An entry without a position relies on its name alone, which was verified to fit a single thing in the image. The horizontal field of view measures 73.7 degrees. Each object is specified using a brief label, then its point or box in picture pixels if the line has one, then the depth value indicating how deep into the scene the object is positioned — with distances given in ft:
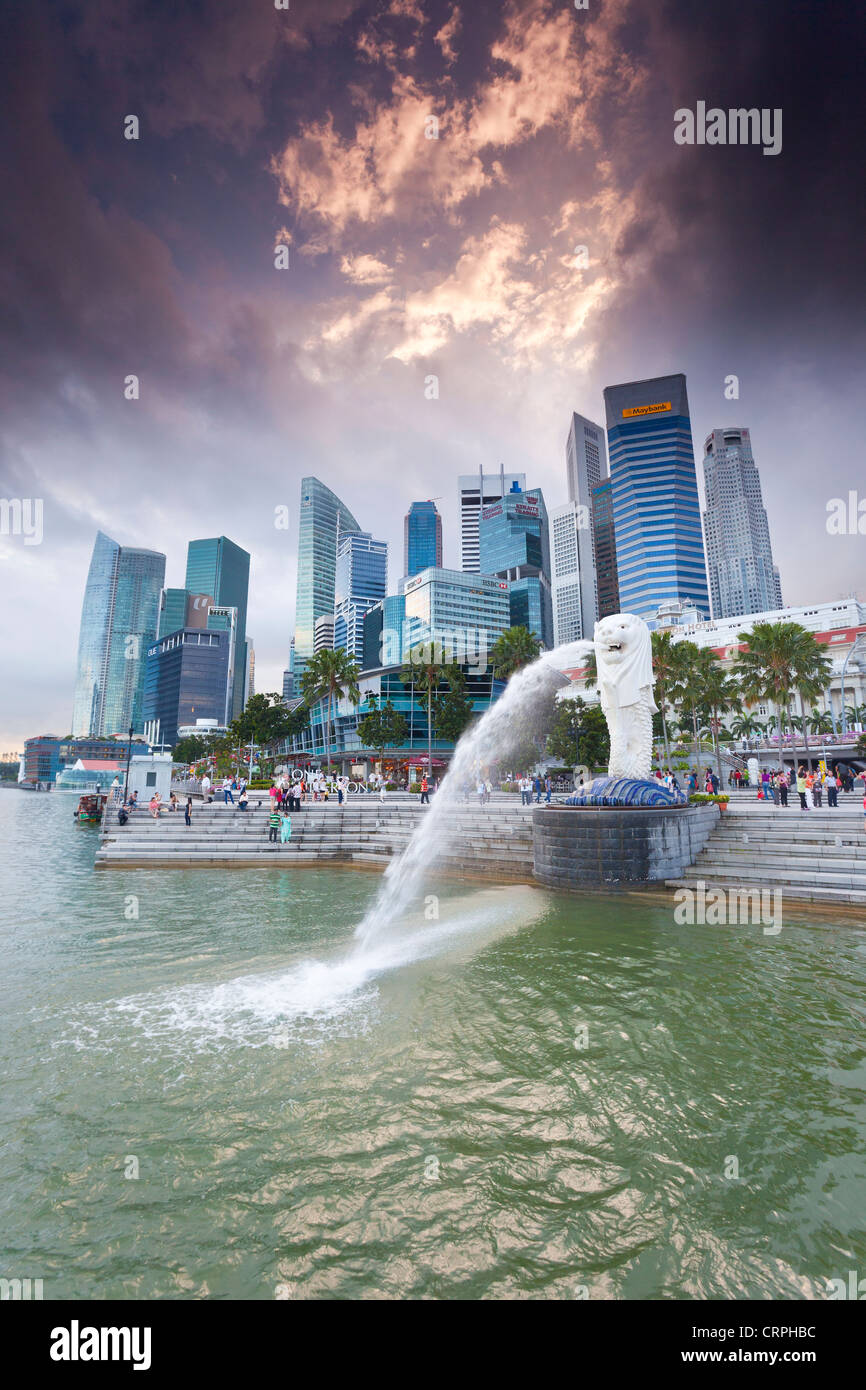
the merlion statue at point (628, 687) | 66.08
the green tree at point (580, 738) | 181.88
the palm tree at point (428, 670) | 195.83
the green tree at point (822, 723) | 289.53
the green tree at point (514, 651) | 190.39
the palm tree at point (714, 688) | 177.20
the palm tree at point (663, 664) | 165.48
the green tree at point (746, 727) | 319.68
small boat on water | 175.83
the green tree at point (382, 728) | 223.92
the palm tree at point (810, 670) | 144.66
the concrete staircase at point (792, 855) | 50.78
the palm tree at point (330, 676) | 201.77
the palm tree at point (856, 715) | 285.97
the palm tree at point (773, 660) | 141.59
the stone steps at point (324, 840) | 73.67
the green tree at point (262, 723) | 276.00
